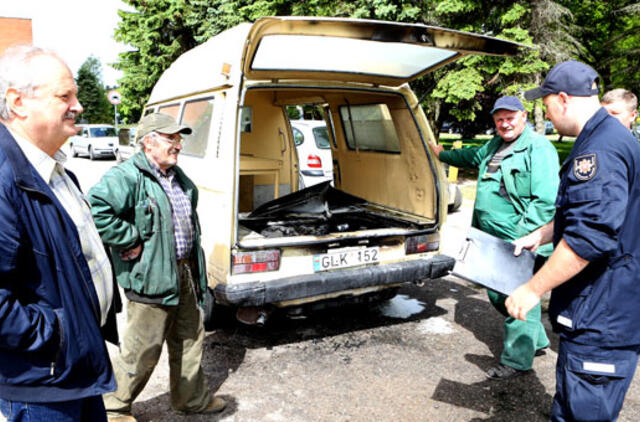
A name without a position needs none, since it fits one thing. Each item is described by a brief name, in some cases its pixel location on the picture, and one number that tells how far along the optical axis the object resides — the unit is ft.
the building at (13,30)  148.56
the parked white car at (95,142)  71.05
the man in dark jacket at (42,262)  4.80
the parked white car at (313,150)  26.89
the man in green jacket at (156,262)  8.79
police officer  6.20
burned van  11.32
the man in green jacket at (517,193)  11.48
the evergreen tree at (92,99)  186.80
